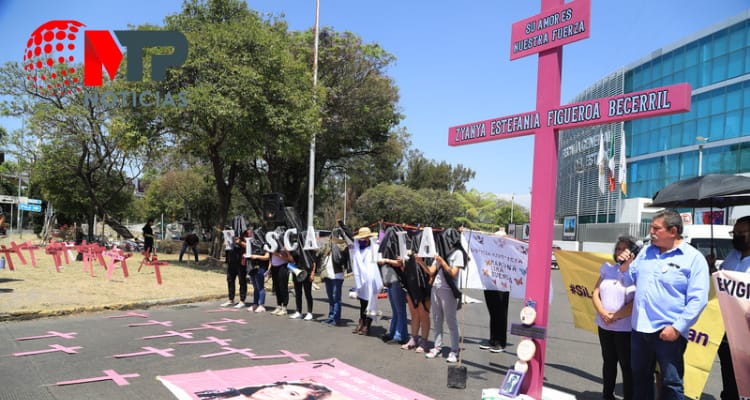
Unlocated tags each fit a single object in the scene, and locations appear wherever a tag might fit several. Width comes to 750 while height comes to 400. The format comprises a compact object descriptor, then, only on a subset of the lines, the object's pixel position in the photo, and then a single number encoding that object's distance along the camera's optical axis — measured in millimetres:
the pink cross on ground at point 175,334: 8060
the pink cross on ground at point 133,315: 10117
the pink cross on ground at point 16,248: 15506
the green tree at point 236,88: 17781
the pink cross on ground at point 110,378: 5609
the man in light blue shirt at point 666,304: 4207
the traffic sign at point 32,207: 46072
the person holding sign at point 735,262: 4934
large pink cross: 5156
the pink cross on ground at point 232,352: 6990
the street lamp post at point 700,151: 37681
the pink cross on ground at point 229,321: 9523
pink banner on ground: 5410
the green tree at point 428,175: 61156
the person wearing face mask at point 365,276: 8766
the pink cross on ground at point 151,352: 6848
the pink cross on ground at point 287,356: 6944
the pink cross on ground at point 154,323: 9180
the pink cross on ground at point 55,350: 6750
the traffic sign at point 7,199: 47475
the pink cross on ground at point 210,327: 8805
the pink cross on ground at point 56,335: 7804
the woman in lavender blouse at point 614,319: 5277
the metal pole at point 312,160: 22270
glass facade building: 38531
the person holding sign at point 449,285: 7164
